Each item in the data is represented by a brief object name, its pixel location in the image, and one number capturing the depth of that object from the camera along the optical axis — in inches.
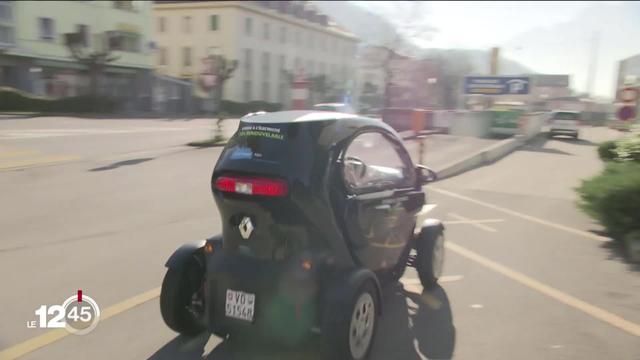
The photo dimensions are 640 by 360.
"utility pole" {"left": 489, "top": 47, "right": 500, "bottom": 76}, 1761.3
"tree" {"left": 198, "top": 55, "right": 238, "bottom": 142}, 633.0
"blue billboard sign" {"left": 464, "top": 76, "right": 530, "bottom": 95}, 1382.9
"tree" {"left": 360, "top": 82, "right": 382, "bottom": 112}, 2842.0
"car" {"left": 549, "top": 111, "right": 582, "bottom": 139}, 1208.8
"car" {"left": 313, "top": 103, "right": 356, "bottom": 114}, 854.5
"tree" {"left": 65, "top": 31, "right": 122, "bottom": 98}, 1414.9
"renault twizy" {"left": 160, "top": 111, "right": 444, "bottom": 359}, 137.6
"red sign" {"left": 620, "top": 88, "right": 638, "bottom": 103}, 426.3
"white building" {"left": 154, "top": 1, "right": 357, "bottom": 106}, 2252.7
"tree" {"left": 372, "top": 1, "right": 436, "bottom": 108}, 2037.4
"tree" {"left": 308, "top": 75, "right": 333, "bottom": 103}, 2519.7
